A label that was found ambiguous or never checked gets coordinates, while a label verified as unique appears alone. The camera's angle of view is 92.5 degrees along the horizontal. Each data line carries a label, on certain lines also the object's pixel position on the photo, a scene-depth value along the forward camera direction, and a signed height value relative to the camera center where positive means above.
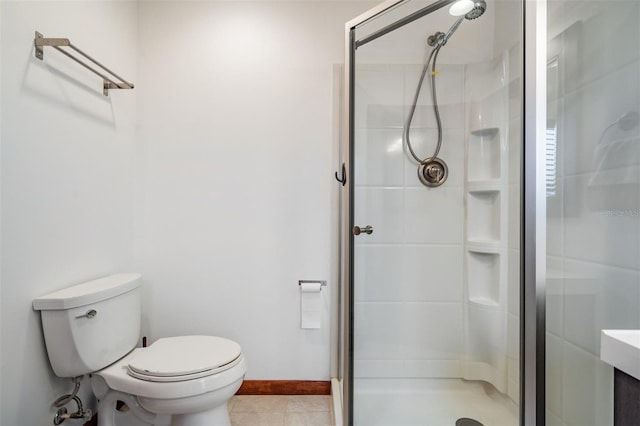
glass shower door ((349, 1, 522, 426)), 1.34 -0.09
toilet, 1.15 -0.61
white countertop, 0.55 -0.26
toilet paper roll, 1.70 -0.52
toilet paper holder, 1.73 -0.40
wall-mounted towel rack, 1.13 +0.62
